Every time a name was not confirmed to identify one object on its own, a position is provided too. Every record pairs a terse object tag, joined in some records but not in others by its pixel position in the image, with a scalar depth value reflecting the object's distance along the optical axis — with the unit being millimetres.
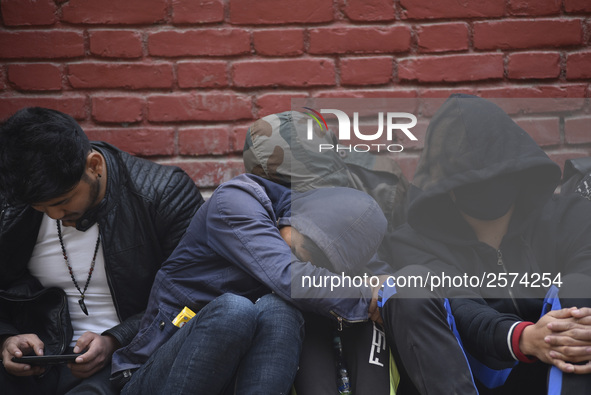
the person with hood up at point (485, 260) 8400
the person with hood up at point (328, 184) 8457
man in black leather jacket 8527
